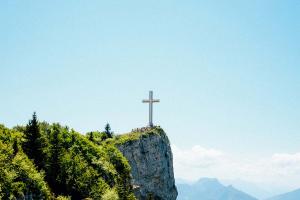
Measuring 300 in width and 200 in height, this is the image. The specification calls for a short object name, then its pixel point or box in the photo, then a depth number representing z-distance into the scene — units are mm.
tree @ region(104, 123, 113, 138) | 77300
